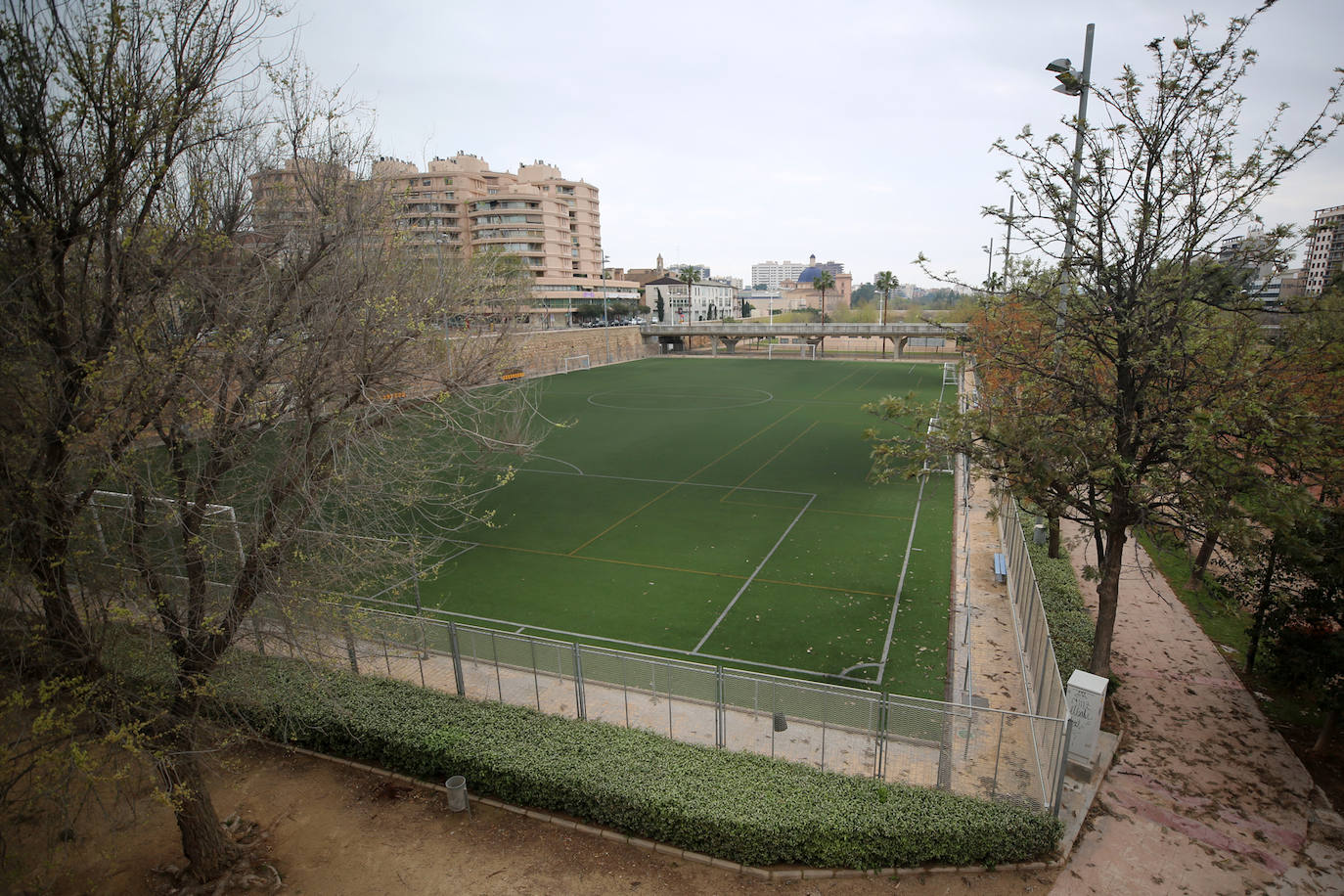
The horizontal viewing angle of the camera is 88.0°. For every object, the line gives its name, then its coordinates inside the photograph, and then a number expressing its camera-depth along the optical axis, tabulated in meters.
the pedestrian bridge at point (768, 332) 84.25
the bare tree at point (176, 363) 7.27
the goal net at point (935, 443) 12.99
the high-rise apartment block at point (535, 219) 94.56
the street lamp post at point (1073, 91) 12.35
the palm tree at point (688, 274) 110.31
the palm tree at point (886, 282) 95.62
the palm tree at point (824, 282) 103.63
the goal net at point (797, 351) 89.19
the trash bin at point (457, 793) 10.76
